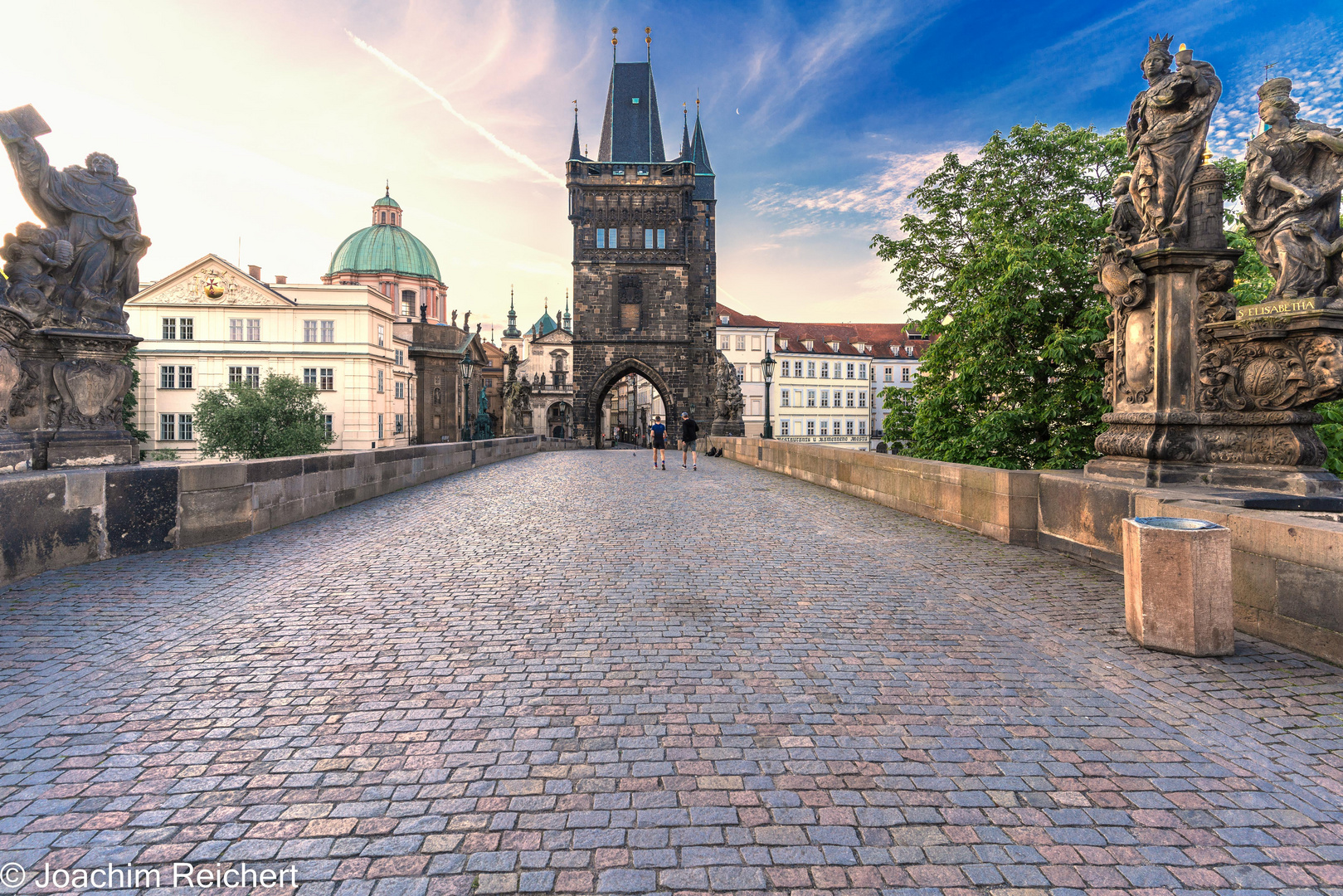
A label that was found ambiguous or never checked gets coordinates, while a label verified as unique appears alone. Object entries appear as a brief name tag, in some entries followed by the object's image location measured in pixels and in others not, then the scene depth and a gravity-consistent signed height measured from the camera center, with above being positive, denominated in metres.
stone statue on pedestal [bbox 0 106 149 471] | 5.68 +1.17
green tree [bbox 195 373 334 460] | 36.59 +1.03
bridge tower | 44.94 +10.56
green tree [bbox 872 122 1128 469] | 13.09 +2.66
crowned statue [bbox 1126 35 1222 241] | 5.92 +2.69
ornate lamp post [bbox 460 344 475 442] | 30.83 +3.46
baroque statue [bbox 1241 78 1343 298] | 5.47 +1.98
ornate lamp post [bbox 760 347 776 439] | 24.83 +2.44
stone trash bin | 3.66 -0.87
